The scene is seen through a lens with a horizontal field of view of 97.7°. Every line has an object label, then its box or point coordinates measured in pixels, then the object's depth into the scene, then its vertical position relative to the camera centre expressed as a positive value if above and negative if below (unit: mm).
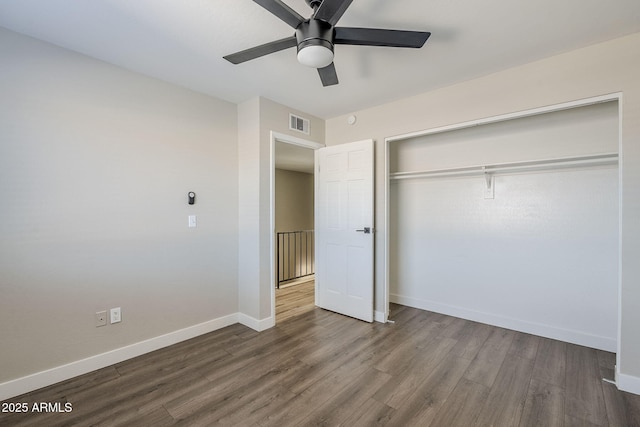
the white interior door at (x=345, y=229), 3359 -203
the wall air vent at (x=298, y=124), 3473 +1140
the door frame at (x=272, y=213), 3232 +2
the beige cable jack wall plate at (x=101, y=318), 2365 -888
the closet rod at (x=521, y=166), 2533 +488
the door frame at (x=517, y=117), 2084 +876
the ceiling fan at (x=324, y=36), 1484 +1035
